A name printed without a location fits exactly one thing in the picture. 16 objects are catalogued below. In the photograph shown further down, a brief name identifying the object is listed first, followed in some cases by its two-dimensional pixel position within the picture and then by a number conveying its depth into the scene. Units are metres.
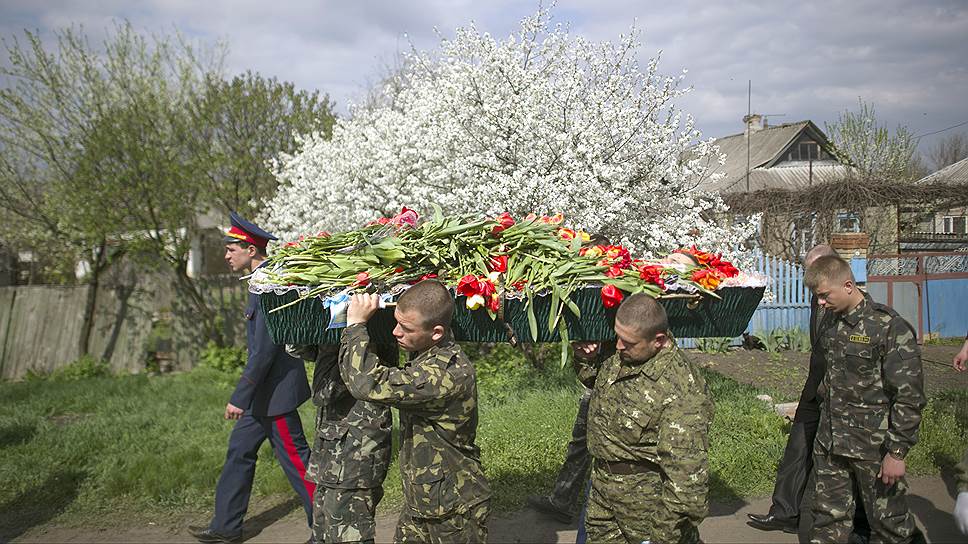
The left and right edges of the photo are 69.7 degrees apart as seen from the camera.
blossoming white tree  8.91
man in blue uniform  5.09
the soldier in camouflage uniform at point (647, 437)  3.16
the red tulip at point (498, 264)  3.47
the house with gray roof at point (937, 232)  17.52
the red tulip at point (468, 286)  3.29
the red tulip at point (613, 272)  3.54
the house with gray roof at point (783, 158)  32.97
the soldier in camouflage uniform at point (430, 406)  3.22
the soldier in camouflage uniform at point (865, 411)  3.88
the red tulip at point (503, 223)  3.78
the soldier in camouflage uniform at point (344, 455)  3.71
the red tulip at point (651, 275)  3.55
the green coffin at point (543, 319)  3.38
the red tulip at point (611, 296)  3.41
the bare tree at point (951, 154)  28.84
